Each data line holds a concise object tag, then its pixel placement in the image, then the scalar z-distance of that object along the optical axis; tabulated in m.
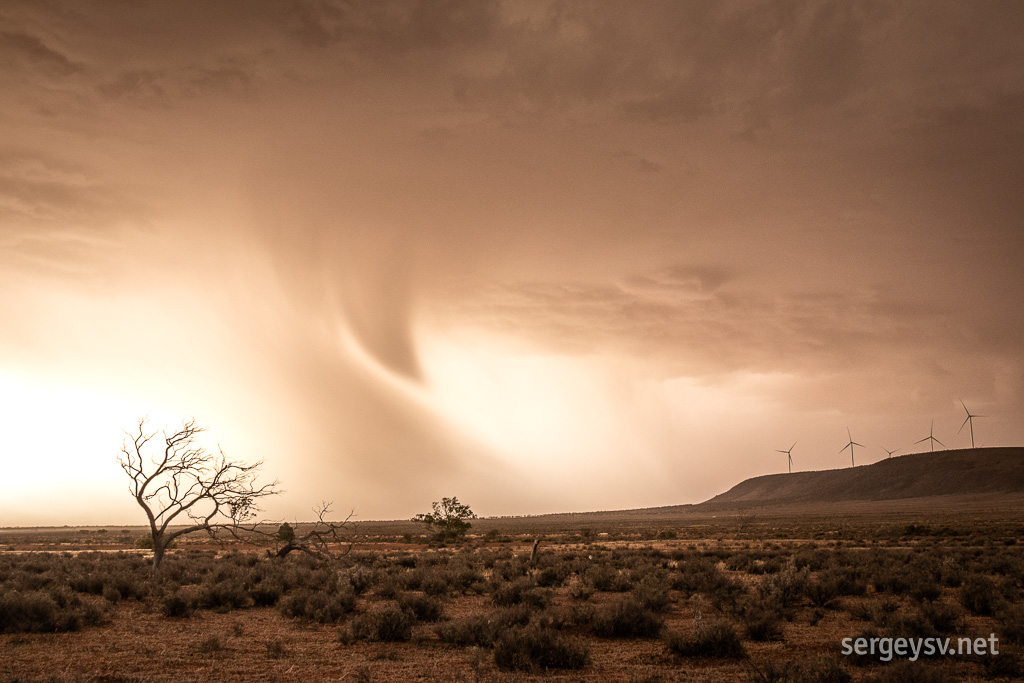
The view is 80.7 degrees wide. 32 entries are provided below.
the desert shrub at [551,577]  24.51
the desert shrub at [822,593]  19.50
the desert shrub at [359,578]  22.61
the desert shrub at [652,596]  18.09
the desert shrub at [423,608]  17.45
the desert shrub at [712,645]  13.30
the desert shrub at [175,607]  18.33
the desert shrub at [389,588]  21.98
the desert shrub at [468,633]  14.09
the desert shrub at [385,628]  15.05
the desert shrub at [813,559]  29.31
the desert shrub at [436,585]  22.75
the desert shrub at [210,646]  13.71
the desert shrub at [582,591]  21.08
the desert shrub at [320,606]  17.81
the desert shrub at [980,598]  17.53
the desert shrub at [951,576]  23.27
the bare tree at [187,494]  26.48
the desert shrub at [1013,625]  13.72
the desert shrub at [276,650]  13.44
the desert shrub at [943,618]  15.03
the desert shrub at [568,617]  15.63
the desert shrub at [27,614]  15.19
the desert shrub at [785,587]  19.22
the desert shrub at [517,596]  18.56
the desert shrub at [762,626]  14.83
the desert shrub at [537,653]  12.02
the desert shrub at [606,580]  23.41
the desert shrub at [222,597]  20.12
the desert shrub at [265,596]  21.34
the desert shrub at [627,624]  15.51
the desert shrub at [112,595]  20.75
